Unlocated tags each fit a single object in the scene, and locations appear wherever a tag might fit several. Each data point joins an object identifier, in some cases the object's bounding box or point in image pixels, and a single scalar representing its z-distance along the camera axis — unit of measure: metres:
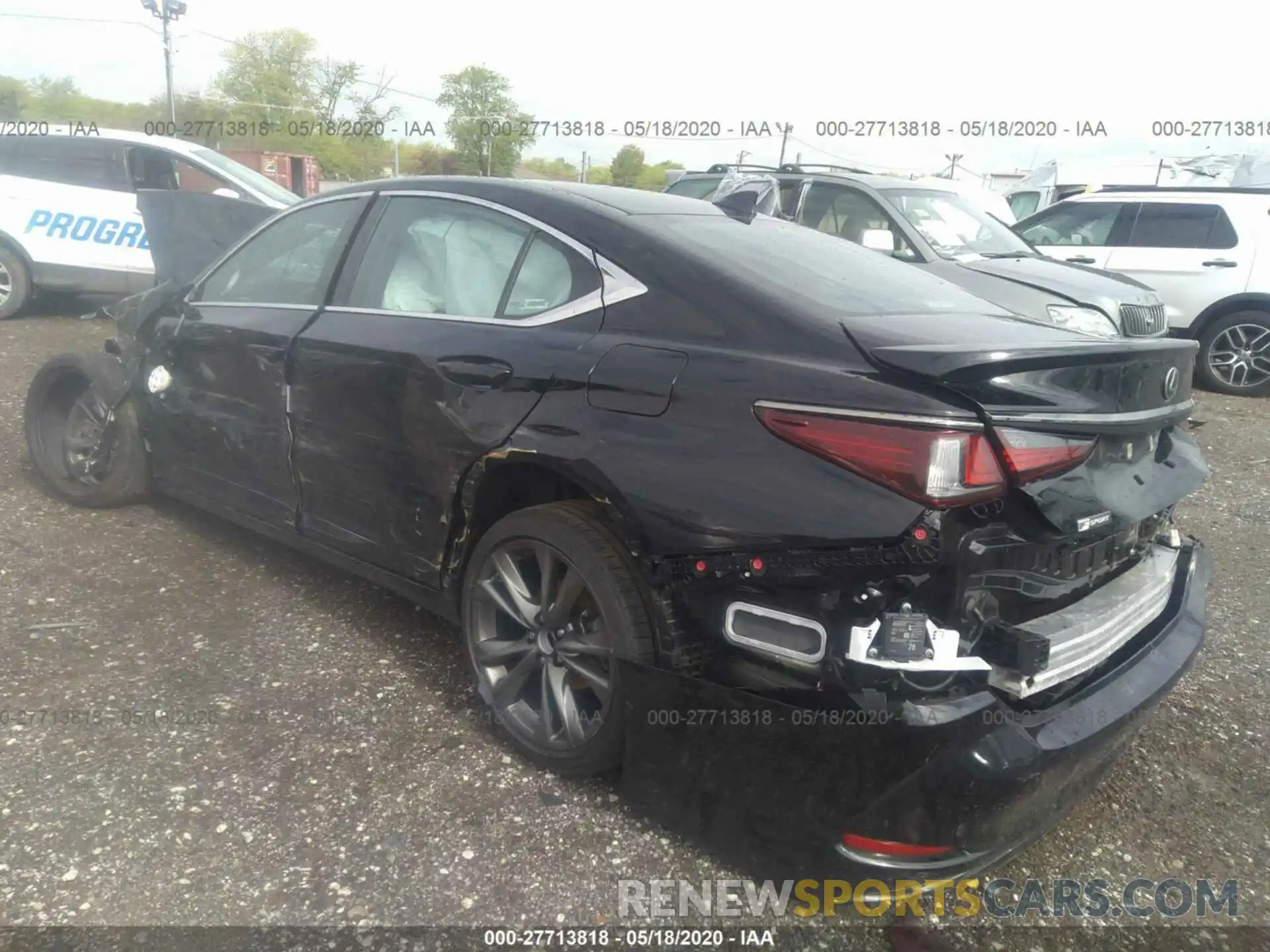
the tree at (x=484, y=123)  30.08
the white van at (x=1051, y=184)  14.47
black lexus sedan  1.93
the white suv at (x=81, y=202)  9.01
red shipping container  23.23
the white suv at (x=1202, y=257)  8.59
